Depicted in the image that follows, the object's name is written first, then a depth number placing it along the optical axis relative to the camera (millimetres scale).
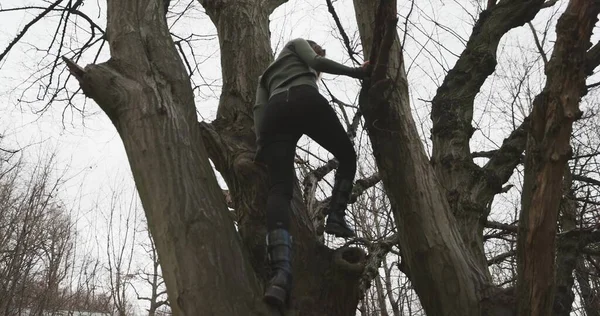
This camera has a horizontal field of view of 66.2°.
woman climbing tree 2303
